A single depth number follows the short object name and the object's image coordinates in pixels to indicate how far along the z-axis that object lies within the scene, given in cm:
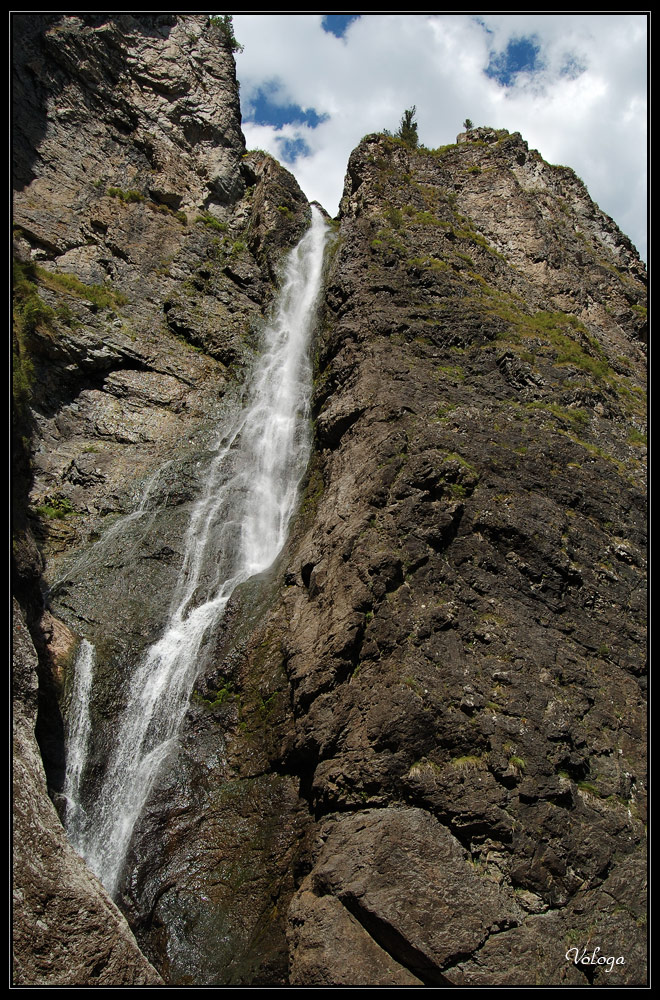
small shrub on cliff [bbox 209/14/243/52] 3475
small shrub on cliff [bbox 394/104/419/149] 3406
